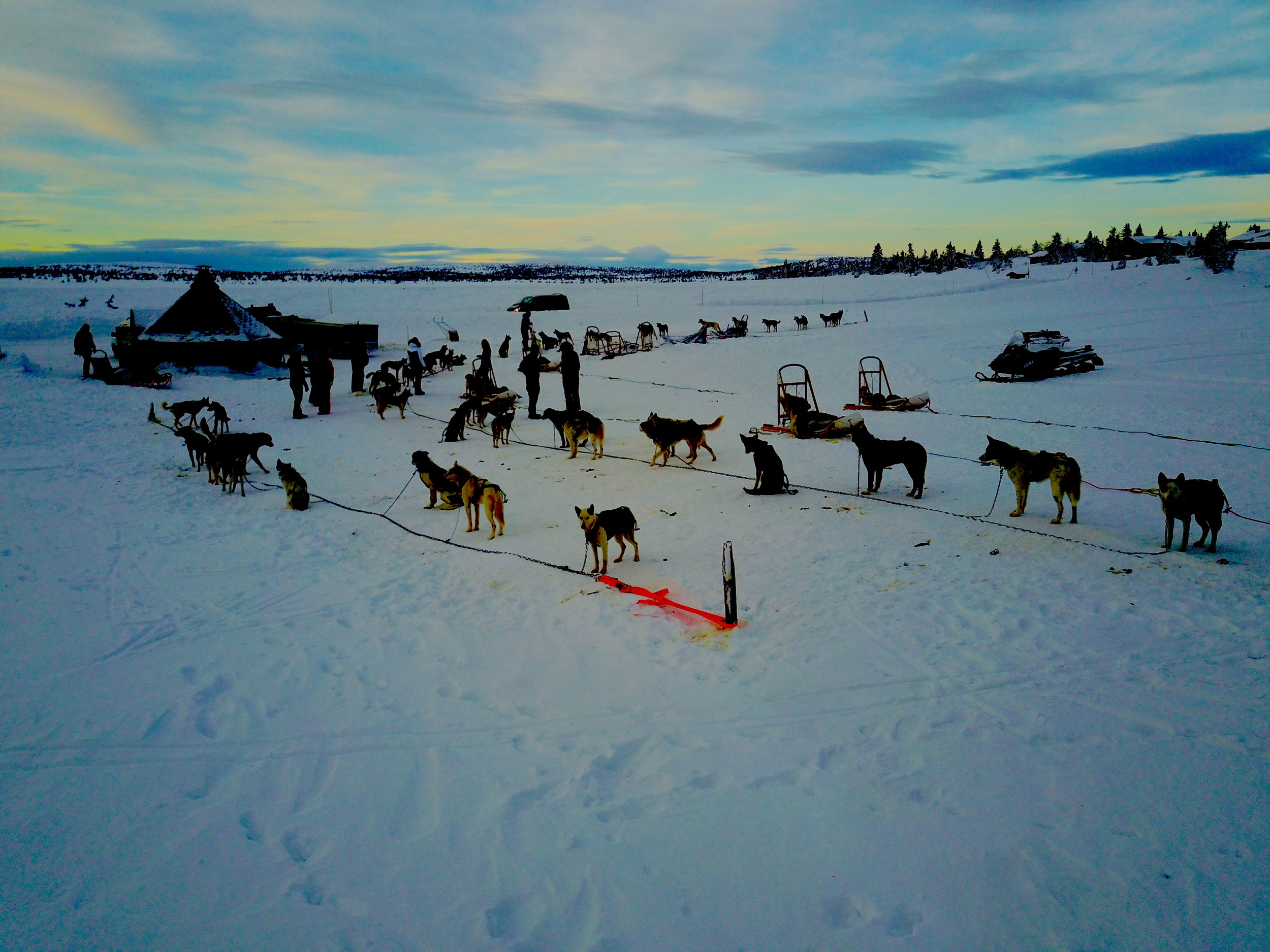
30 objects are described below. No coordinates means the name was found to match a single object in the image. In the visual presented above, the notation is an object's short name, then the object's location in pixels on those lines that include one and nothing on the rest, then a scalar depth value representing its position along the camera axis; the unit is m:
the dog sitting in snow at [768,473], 10.10
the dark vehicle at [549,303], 41.41
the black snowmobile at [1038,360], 19.05
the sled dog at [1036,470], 8.34
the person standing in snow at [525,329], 26.02
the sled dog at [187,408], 15.07
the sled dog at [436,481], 9.99
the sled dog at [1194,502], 7.13
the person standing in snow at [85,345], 21.44
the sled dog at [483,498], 8.95
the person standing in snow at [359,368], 20.52
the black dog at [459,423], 14.67
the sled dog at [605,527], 7.56
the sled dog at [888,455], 9.70
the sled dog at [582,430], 12.70
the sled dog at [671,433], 11.95
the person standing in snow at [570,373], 15.23
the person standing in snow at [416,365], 20.30
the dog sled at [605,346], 26.98
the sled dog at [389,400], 17.02
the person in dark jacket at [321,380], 17.23
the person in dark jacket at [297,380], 16.88
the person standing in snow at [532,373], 16.36
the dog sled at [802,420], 13.62
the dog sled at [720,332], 29.42
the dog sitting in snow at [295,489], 10.18
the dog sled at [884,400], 15.79
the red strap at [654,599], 6.32
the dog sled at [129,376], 20.70
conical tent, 23.25
